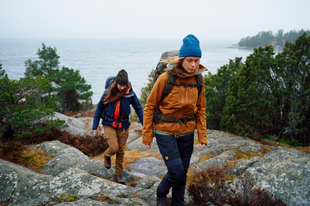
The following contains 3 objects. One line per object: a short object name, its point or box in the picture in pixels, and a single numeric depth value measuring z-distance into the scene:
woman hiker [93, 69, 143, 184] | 4.80
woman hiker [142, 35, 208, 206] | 3.16
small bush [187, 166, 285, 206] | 4.08
